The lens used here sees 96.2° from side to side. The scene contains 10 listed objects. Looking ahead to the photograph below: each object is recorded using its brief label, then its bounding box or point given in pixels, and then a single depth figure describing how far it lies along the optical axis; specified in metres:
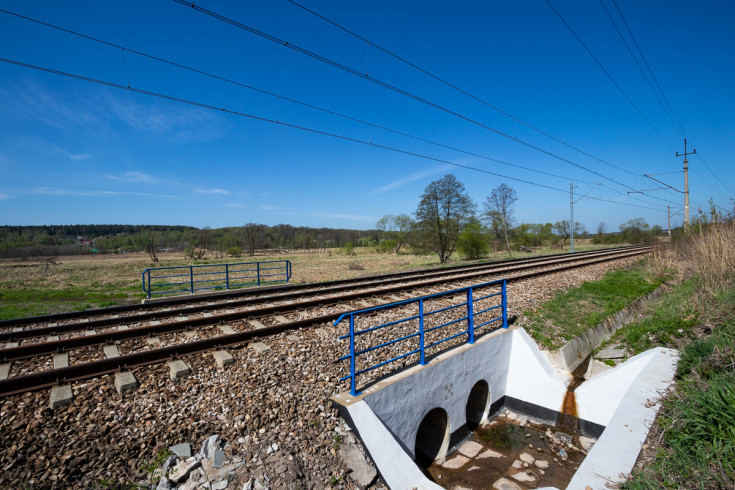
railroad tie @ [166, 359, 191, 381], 4.66
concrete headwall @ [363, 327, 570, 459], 5.18
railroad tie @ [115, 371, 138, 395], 4.21
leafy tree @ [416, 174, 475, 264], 26.36
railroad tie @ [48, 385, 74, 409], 3.84
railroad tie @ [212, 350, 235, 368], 5.09
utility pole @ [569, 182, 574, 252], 32.97
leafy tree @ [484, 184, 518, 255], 38.28
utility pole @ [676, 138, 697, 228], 26.28
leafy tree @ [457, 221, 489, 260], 29.41
